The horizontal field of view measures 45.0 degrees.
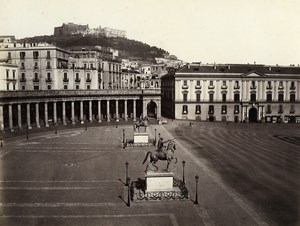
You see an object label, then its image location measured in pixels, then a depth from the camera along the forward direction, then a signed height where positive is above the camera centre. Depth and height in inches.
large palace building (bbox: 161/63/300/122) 3560.5 -25.0
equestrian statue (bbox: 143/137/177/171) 1131.1 -195.9
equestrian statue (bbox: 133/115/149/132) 2152.6 -193.5
